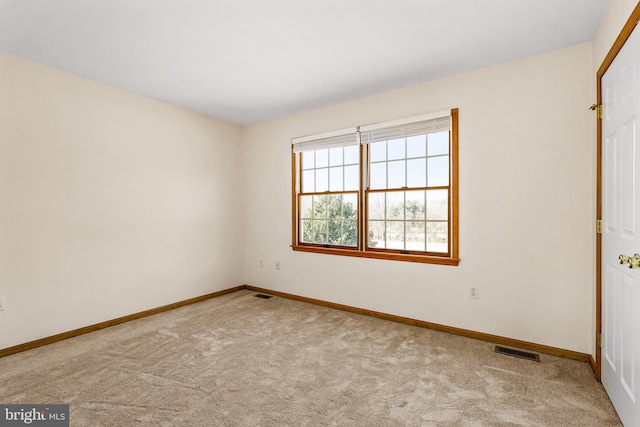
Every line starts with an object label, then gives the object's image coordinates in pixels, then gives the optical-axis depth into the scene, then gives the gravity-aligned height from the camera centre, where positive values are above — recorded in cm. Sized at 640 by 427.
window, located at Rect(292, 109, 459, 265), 328 +25
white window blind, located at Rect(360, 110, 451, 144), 319 +93
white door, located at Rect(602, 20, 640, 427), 161 -11
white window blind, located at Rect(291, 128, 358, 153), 383 +94
